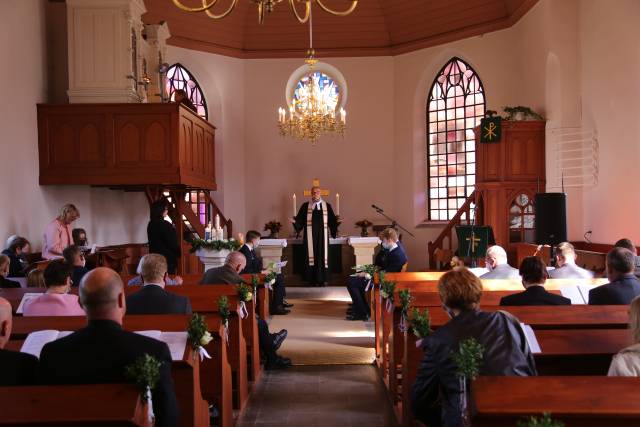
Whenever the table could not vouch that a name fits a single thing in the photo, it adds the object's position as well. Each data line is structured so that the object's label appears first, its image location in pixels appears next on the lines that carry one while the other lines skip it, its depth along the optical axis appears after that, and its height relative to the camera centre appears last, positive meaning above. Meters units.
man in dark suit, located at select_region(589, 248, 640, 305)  5.11 -0.65
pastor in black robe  13.98 -0.78
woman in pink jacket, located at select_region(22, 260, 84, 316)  5.10 -0.71
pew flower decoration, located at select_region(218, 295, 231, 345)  4.73 -0.73
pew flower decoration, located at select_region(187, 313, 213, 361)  3.75 -0.71
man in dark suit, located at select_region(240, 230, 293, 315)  10.03 -1.03
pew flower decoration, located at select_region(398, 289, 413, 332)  5.21 -0.78
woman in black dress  9.71 -0.43
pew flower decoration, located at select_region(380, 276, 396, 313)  6.00 -0.80
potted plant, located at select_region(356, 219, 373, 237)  14.82 -0.53
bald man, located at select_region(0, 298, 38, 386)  3.01 -0.70
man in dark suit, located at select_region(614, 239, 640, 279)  6.29 -0.45
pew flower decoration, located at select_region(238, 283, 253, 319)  5.81 -0.78
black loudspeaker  9.55 -0.29
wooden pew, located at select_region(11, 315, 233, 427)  3.73 -0.97
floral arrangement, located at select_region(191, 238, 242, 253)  10.81 -0.66
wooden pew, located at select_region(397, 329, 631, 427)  4.04 -0.90
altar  14.29 -1.24
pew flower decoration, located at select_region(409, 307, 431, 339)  3.91 -0.72
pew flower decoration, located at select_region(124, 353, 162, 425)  2.76 -0.69
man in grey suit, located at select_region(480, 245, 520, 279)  6.93 -0.70
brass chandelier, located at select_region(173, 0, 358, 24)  5.80 +1.70
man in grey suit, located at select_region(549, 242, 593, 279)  6.88 -0.71
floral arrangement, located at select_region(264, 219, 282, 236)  14.53 -0.53
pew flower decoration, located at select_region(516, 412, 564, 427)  2.09 -0.69
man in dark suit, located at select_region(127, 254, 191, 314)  5.07 -0.70
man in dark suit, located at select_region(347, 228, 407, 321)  9.38 -0.93
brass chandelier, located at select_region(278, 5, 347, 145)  12.91 +1.66
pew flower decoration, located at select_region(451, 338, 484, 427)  2.88 -0.68
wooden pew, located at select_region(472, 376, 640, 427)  2.51 -0.77
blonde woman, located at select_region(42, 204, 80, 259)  9.27 -0.40
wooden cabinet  12.20 +0.40
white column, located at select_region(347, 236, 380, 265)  13.08 -0.89
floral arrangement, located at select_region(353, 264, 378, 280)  8.10 -0.83
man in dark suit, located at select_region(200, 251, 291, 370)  7.14 -1.26
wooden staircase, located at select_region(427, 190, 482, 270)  12.98 -0.86
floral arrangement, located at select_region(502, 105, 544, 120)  12.25 +1.52
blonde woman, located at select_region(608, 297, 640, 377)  3.04 -0.72
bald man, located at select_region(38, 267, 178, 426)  2.97 -0.65
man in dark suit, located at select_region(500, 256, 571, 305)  4.96 -0.66
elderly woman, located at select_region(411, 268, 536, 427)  3.25 -0.71
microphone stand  15.73 -0.47
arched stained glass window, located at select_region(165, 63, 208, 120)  15.77 +2.76
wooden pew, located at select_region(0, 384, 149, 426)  2.55 -0.77
